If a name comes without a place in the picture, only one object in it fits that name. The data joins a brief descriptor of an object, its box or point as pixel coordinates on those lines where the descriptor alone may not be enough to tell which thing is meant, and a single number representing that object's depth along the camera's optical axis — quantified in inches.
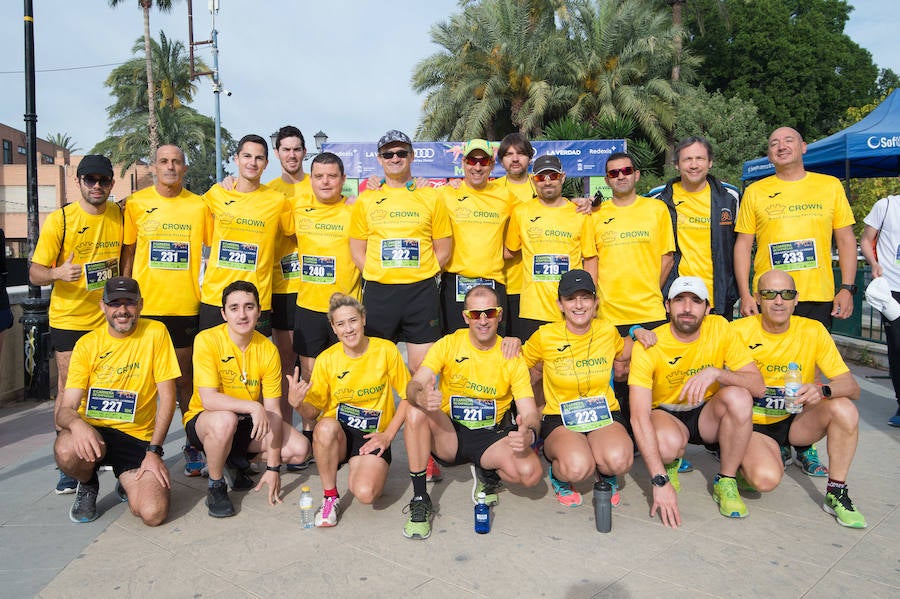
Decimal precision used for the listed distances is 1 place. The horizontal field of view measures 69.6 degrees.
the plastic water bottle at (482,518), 137.8
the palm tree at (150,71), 1171.3
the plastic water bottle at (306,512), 143.5
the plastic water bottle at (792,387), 149.5
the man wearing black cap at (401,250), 177.0
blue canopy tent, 359.3
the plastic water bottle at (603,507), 137.5
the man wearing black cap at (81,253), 177.0
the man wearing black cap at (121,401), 148.5
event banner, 721.0
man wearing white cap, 146.1
